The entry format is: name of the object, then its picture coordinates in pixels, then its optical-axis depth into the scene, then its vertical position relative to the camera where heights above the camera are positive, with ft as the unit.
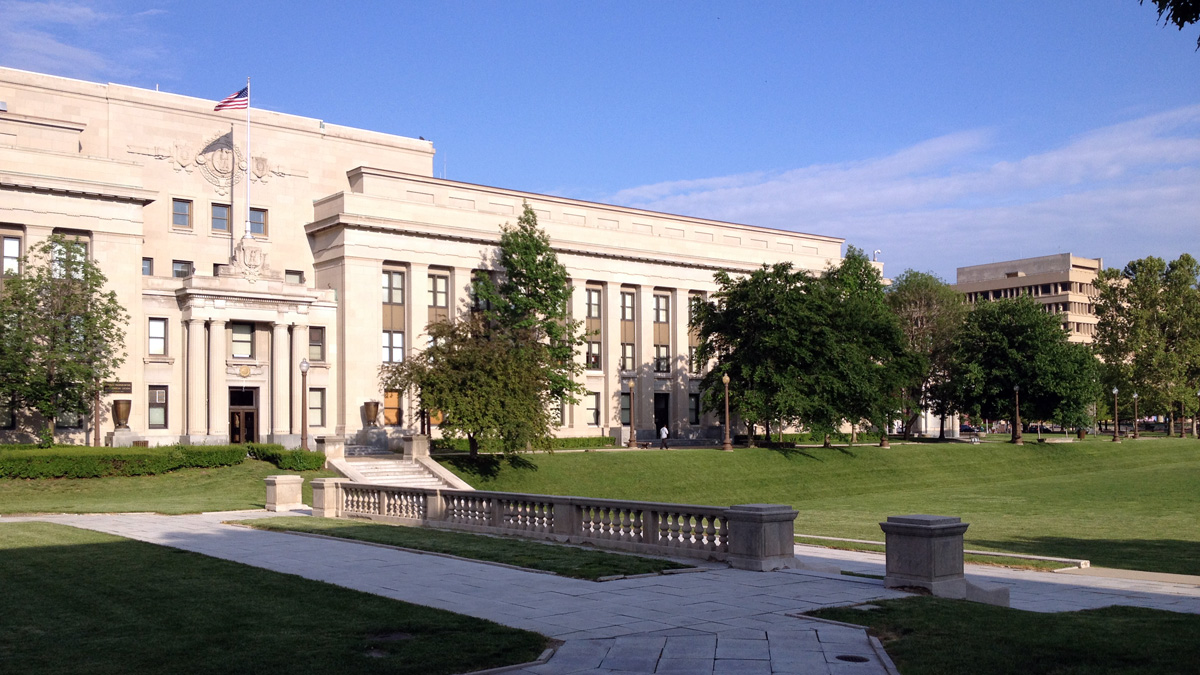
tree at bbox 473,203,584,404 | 211.82 +21.19
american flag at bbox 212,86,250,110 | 185.98 +53.37
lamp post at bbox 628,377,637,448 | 225.35 -6.23
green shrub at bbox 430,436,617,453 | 194.65 -10.48
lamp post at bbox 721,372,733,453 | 209.56 -6.00
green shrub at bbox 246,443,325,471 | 152.25 -9.28
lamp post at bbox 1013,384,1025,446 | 270.05 -7.74
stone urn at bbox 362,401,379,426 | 204.64 -2.85
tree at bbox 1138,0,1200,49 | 37.47 +13.80
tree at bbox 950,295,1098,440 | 271.69 +5.97
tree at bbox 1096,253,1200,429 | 343.26 +19.01
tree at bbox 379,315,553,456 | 159.74 +1.01
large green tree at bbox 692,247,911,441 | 217.97 +9.01
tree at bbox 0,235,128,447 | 153.64 +10.19
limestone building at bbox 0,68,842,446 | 178.19 +29.27
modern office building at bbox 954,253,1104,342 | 523.70 +54.89
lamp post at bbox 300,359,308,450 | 150.69 -3.75
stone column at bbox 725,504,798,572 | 57.54 -8.25
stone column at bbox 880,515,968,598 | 48.52 -7.85
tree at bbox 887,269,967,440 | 293.02 +18.94
